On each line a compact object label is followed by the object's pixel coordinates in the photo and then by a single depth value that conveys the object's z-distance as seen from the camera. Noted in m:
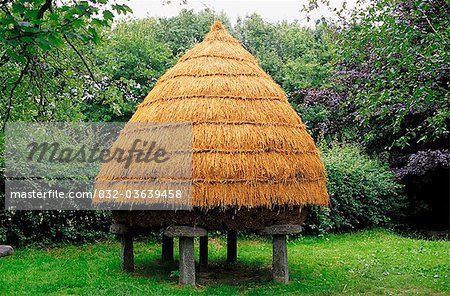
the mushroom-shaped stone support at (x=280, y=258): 8.37
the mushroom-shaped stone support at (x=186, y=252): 7.96
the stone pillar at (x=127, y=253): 9.09
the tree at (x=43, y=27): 3.92
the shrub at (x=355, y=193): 14.74
